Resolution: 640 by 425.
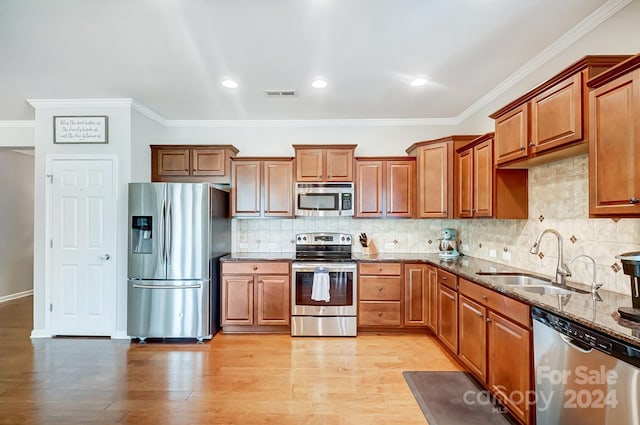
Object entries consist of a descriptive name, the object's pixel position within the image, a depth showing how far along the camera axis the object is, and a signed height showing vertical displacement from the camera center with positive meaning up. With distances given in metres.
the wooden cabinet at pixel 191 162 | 4.16 +0.77
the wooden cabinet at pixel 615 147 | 1.52 +0.37
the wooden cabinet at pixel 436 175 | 3.75 +0.54
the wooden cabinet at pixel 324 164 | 4.15 +0.74
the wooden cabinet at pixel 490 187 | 2.93 +0.31
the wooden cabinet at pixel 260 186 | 4.19 +0.44
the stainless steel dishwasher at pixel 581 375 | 1.34 -0.79
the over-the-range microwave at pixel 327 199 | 4.11 +0.26
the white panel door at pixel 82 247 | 3.69 -0.35
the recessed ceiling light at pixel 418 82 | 3.18 +1.44
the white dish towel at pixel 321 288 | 3.73 -0.86
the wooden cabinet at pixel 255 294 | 3.82 -0.96
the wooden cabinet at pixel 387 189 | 4.18 +0.40
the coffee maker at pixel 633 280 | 1.49 -0.32
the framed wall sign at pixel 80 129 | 3.72 +1.09
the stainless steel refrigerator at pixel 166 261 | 3.57 -0.51
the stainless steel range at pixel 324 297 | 3.75 -0.99
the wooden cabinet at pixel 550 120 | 1.87 +0.71
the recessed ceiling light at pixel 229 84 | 3.21 +1.44
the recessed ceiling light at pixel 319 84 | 3.20 +1.43
